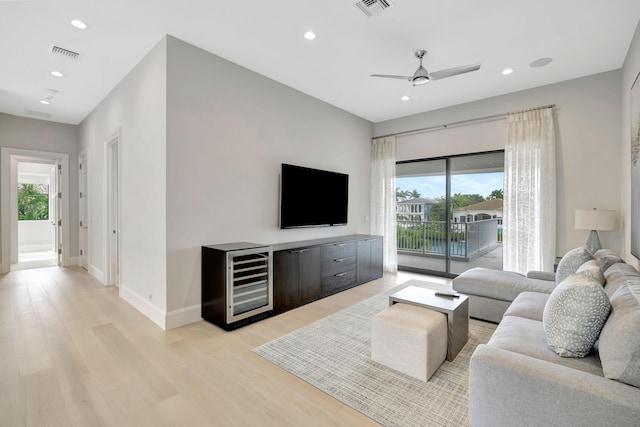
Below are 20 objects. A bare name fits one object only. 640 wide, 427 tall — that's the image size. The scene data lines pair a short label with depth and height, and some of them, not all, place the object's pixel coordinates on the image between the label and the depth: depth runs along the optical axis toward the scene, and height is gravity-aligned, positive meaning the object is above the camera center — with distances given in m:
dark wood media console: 3.10 -0.83
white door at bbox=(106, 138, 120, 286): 4.46 +0.01
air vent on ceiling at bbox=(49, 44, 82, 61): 3.23 +1.82
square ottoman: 2.14 -1.01
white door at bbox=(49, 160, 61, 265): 6.07 +0.10
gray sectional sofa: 1.19 -0.78
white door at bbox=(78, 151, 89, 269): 5.77 +0.01
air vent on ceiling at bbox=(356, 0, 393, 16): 2.50 +1.80
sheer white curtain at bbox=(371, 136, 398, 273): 5.81 +0.29
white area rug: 1.83 -1.27
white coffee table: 2.41 -0.85
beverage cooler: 2.99 -0.80
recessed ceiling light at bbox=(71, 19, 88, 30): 2.79 +1.83
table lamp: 3.44 -0.16
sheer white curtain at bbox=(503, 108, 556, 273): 4.14 +0.25
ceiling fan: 3.05 +1.48
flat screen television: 4.23 +0.21
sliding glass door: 5.02 -0.06
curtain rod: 4.36 +1.51
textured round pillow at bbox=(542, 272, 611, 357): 1.48 -0.57
